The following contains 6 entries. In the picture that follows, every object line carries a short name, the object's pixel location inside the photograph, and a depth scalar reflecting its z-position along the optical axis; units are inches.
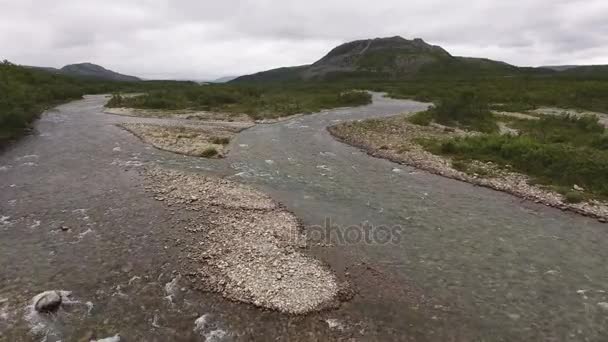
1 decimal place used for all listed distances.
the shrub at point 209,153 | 1239.5
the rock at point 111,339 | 426.0
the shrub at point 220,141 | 1425.9
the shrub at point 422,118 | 1796.3
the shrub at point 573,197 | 844.6
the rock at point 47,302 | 464.4
